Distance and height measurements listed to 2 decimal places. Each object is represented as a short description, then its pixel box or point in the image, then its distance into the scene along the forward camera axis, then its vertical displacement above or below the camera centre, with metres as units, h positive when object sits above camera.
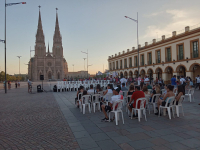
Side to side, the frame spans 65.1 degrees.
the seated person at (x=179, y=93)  6.11 -0.59
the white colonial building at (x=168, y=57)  22.84 +3.88
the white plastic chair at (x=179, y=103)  6.16 -1.01
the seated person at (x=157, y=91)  7.45 -0.61
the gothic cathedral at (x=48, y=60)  88.88 +11.23
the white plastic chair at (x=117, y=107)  5.41 -1.01
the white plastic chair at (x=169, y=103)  5.85 -0.95
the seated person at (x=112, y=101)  5.68 -0.82
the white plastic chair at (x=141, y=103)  5.66 -0.93
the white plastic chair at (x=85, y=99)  7.25 -0.97
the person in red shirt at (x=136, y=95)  5.82 -0.62
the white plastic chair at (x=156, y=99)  7.04 -0.93
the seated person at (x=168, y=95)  6.04 -0.66
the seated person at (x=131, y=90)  7.06 -0.53
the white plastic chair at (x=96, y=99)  7.62 -1.00
